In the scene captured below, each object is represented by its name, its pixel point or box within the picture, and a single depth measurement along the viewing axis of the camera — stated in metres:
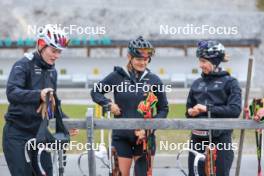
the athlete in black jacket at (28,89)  11.30
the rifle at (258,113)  10.45
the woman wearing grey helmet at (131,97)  12.04
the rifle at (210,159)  11.97
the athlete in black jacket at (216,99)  12.21
